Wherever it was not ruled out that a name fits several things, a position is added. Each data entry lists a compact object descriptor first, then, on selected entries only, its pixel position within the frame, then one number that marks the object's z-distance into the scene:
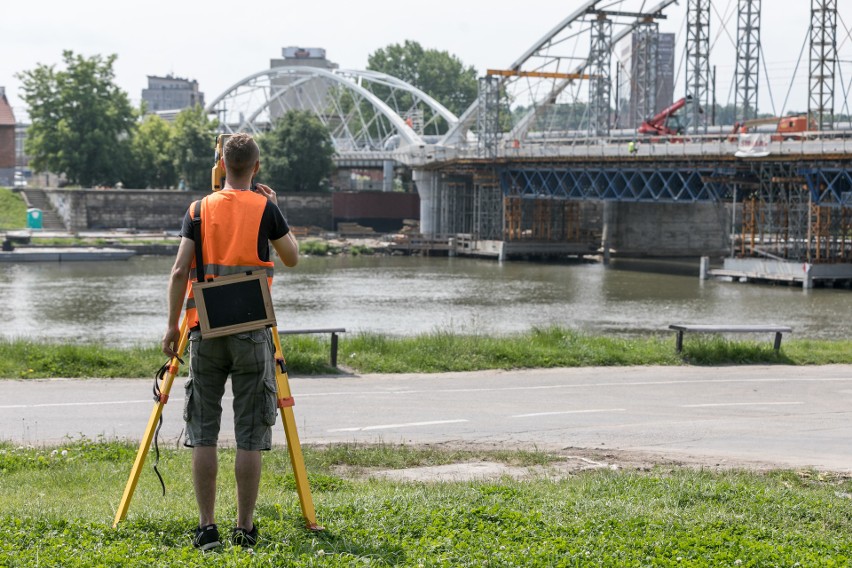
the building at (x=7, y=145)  107.81
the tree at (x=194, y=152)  104.81
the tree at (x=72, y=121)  99.19
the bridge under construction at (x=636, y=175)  60.44
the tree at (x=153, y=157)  105.38
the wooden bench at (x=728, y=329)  19.98
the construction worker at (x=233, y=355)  7.17
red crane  83.50
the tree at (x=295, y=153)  102.38
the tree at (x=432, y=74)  168.25
